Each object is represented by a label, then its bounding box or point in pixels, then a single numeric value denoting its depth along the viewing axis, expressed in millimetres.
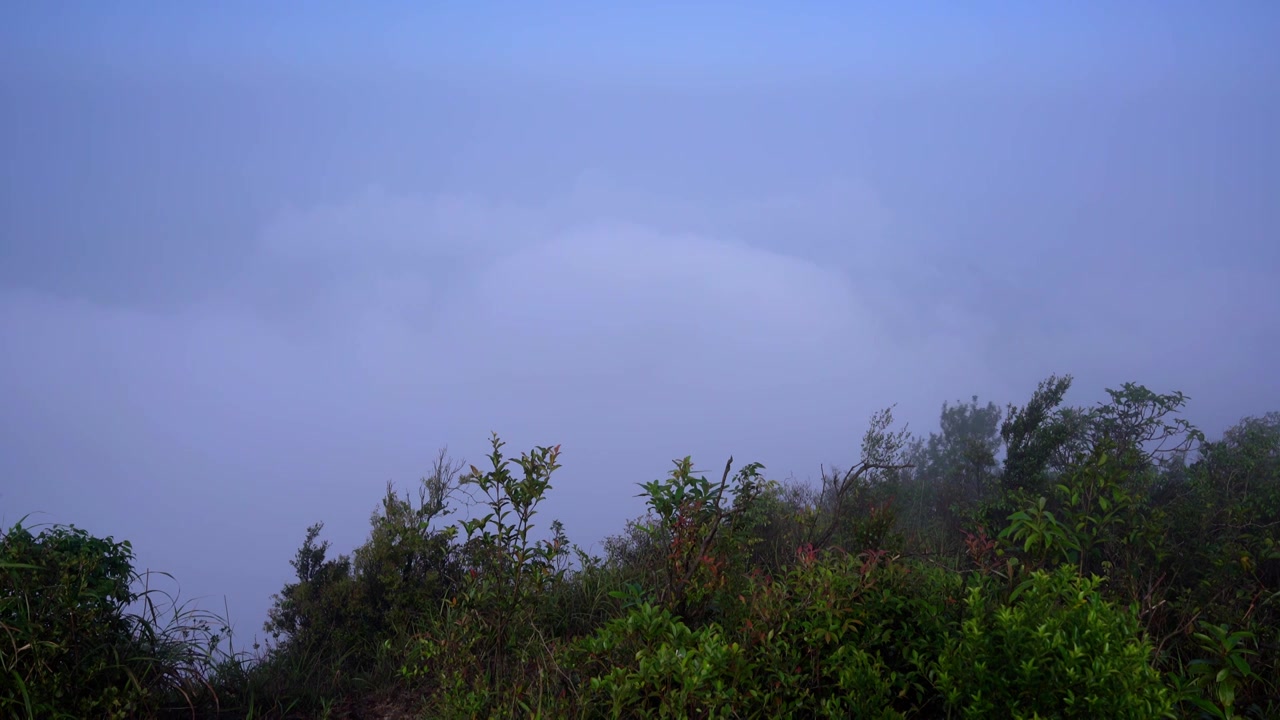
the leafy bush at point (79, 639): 4652
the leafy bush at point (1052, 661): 3334
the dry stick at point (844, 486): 5828
